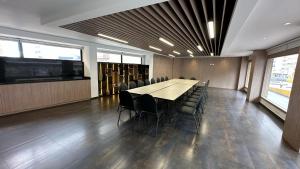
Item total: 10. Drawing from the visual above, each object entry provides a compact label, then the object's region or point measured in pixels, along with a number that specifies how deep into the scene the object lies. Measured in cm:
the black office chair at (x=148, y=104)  274
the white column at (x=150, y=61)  914
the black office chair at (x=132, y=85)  466
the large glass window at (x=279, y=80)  406
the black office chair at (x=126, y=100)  302
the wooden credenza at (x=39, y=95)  357
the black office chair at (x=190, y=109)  294
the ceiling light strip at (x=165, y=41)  438
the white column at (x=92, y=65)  556
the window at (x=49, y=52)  432
